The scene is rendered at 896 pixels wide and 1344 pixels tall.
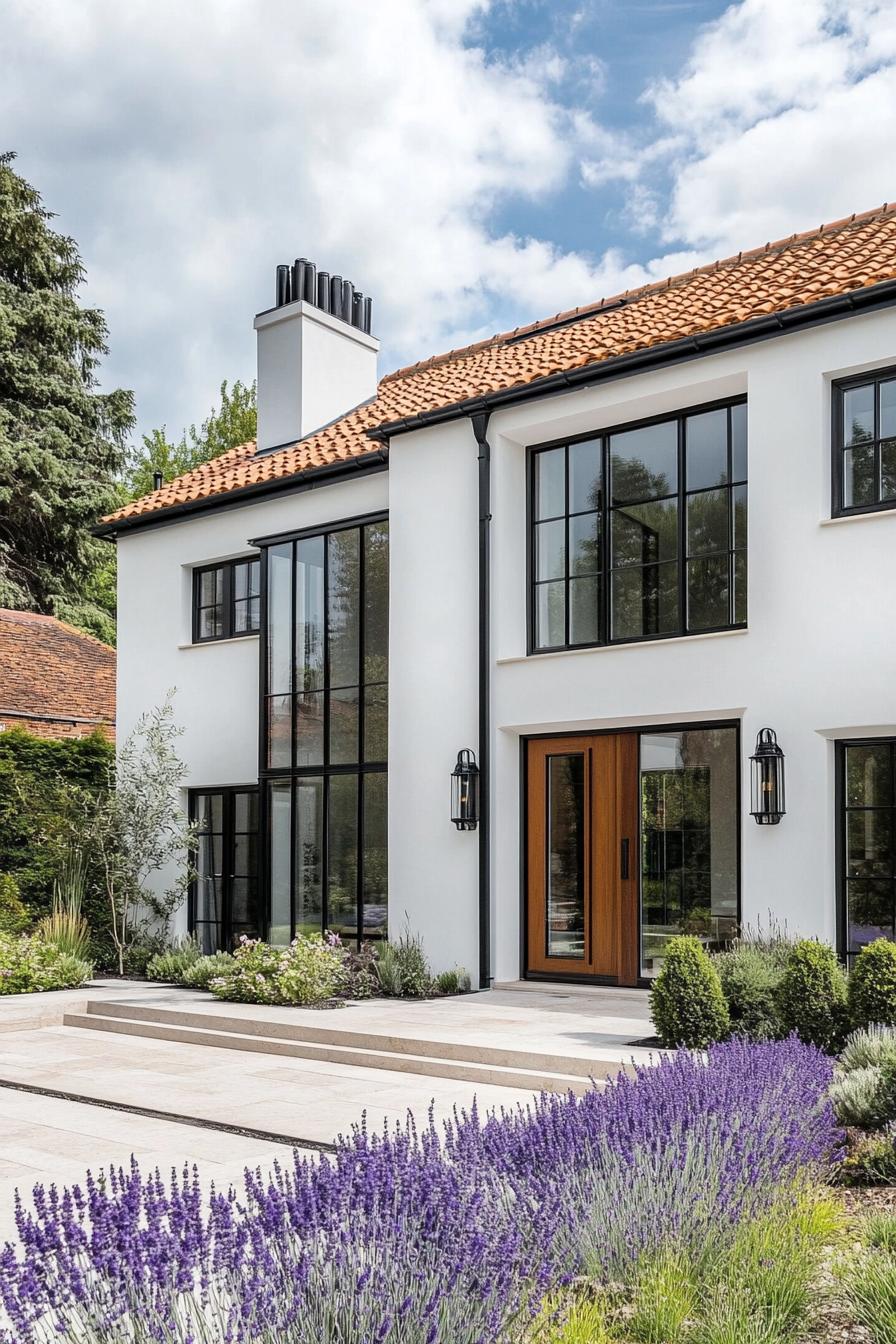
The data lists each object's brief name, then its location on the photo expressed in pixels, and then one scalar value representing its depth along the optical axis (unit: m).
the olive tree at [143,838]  14.30
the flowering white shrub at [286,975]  11.26
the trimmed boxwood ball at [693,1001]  7.73
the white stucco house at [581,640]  9.89
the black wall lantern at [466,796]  11.95
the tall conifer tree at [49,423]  28.86
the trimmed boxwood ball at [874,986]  6.98
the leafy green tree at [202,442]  35.12
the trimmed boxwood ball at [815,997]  7.36
